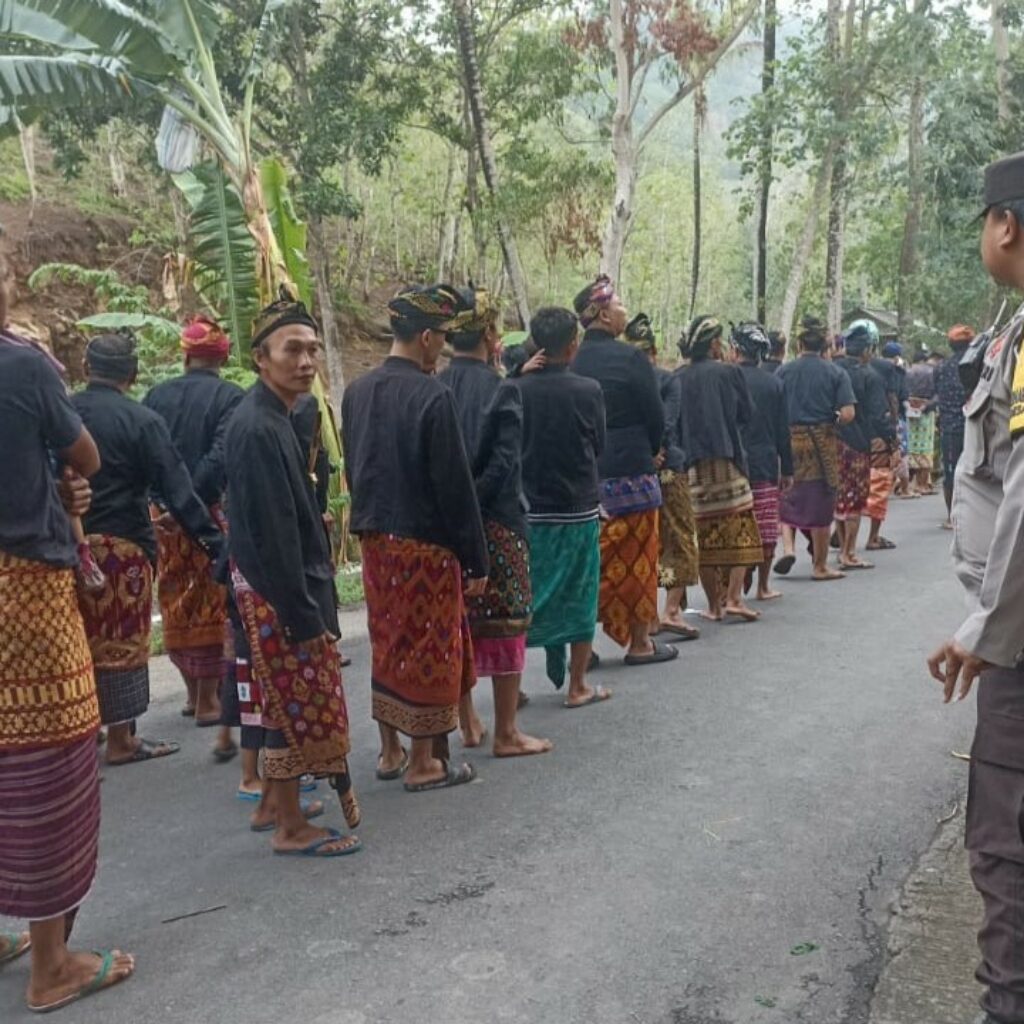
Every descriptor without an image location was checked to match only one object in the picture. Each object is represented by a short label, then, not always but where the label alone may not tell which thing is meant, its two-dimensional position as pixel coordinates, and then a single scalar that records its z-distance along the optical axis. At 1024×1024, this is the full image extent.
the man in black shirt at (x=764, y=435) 8.23
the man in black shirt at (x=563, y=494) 5.61
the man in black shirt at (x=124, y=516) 4.97
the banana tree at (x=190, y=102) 8.02
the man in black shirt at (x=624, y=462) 6.25
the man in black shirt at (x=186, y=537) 5.68
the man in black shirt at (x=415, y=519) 4.39
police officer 2.36
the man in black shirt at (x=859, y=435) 9.76
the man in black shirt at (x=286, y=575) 3.68
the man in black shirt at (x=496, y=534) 5.08
